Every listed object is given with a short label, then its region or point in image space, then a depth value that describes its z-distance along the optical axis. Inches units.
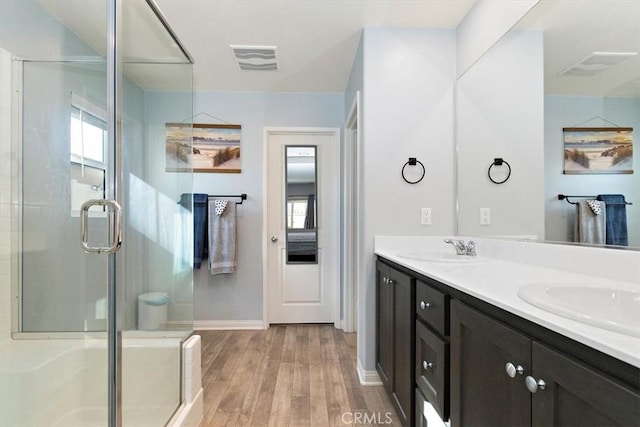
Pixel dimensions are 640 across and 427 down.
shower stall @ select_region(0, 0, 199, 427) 53.1
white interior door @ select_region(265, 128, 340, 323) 129.8
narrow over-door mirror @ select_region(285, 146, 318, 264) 130.6
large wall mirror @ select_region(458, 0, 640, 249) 40.7
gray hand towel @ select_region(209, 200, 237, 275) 120.8
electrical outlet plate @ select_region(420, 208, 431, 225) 85.0
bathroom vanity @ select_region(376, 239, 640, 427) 20.8
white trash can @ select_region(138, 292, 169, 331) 73.0
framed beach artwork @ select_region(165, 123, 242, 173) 125.4
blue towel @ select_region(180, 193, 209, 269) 121.4
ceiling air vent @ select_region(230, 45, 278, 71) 95.2
